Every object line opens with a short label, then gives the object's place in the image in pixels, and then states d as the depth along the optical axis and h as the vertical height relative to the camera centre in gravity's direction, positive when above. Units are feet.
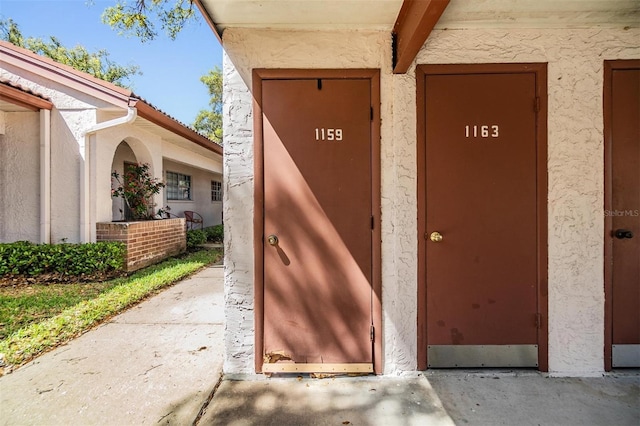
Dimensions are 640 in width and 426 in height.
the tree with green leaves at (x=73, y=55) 49.65 +30.71
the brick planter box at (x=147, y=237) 17.54 -1.79
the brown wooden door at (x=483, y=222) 7.90 -0.28
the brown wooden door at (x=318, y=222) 7.91 -0.27
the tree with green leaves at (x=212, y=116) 77.71 +28.59
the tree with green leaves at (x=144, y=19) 15.14 +10.91
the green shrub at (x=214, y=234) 33.96 -2.68
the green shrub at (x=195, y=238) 27.86 -2.64
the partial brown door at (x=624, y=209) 7.88 +0.09
